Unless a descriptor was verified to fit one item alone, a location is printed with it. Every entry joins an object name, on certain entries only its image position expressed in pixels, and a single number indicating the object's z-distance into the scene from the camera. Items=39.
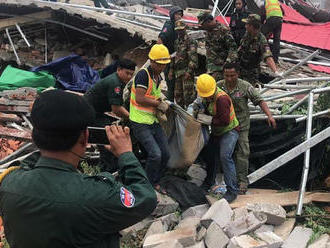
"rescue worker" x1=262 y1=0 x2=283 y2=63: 6.91
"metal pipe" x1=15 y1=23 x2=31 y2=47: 8.36
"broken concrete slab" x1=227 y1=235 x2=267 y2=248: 3.21
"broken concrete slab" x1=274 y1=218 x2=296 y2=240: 3.78
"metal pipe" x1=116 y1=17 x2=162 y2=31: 8.54
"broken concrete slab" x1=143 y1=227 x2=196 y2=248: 3.45
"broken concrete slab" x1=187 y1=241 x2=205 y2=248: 3.45
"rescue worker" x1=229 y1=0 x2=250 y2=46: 6.45
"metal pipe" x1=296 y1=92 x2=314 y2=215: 4.04
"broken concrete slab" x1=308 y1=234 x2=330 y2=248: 3.50
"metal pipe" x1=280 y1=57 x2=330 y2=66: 8.13
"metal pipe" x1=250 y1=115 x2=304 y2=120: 4.79
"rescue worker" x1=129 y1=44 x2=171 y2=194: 4.13
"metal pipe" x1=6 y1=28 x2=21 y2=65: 8.46
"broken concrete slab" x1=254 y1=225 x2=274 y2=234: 3.67
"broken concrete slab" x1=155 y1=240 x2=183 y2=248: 3.33
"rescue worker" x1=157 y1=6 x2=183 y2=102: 6.30
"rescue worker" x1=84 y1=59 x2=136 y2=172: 4.24
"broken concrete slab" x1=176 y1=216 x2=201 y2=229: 3.78
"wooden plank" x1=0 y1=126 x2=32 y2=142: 5.61
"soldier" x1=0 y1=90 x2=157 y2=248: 1.35
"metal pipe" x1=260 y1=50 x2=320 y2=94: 5.49
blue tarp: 7.44
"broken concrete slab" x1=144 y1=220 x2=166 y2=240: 3.83
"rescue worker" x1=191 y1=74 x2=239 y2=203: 4.26
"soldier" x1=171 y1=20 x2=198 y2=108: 5.96
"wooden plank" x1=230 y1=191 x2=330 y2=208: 4.30
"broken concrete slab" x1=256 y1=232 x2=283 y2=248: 3.35
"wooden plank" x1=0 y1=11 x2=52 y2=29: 8.50
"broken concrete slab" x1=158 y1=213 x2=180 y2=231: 3.98
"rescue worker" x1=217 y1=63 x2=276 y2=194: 4.48
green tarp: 7.23
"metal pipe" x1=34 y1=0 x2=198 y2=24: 7.98
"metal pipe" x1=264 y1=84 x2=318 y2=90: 5.00
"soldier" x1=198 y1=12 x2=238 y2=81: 5.59
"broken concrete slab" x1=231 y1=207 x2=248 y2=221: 3.86
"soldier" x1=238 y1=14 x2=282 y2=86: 5.21
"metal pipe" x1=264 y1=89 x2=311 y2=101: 4.95
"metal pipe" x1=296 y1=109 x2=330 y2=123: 4.57
